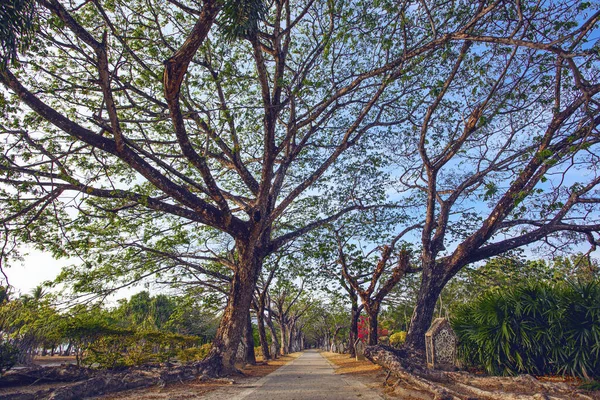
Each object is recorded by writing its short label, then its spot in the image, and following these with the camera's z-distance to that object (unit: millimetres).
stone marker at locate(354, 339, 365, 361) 19816
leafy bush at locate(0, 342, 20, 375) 7934
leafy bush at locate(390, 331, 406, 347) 27400
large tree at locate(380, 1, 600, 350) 7480
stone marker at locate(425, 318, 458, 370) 9297
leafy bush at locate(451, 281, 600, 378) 7160
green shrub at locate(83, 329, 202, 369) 9734
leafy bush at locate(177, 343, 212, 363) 14484
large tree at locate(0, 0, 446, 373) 5863
